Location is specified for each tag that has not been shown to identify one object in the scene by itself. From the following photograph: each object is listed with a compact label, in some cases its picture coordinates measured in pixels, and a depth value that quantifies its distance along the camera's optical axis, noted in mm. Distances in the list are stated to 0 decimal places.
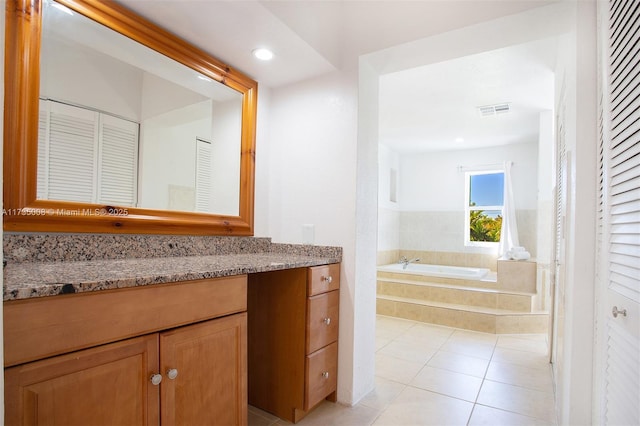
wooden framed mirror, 1244
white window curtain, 4620
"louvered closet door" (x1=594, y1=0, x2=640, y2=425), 909
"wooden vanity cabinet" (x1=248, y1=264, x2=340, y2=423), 1800
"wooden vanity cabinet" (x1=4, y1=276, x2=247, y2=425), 878
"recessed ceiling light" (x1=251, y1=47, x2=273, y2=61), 1871
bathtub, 4412
